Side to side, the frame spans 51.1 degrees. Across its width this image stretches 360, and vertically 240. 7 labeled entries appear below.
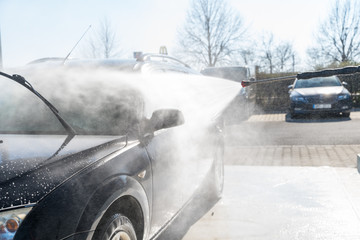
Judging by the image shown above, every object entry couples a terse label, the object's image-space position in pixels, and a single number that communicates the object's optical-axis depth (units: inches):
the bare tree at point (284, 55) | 1542.8
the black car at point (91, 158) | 66.7
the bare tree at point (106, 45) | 842.2
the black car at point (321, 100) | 481.7
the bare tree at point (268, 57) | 1496.1
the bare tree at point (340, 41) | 1052.5
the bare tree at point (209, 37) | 1137.4
